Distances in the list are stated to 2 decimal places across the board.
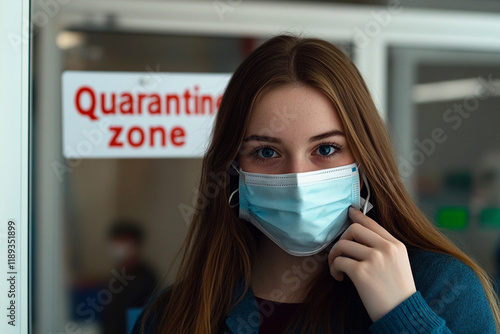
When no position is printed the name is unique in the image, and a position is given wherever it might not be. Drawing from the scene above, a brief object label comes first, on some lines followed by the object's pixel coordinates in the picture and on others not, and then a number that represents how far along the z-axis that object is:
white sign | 2.47
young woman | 1.35
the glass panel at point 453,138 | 2.86
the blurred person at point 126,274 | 2.54
